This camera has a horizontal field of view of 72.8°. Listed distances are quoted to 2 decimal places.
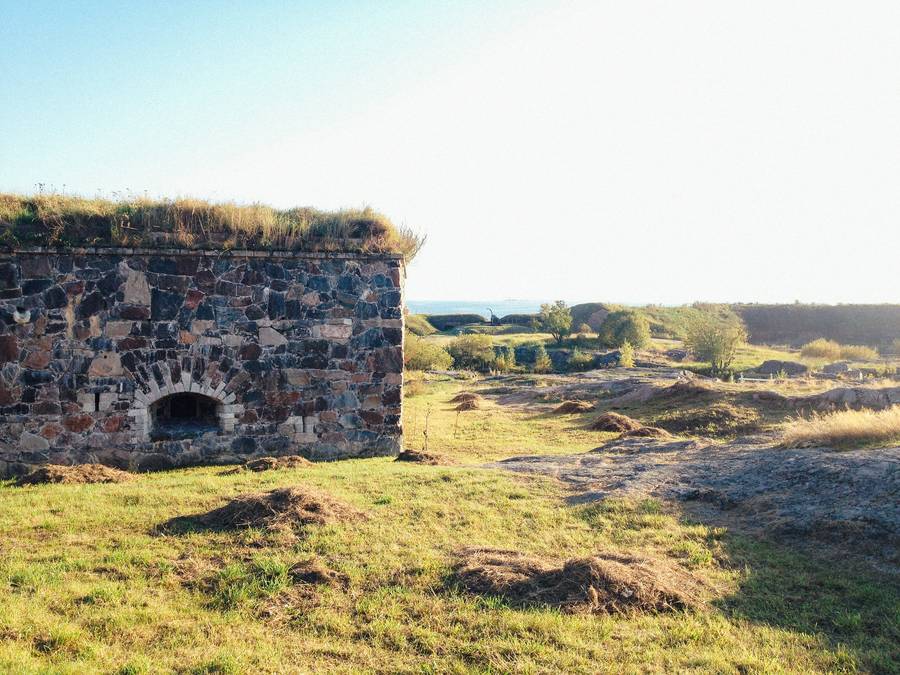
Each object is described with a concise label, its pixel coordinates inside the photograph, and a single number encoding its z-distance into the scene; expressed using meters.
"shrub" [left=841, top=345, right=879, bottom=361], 36.25
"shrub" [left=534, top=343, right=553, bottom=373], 37.77
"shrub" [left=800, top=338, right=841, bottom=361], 36.49
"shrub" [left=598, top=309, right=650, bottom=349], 43.78
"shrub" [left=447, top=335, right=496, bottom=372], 40.76
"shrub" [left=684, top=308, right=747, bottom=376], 31.41
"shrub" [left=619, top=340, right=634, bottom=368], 35.78
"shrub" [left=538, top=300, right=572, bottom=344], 47.53
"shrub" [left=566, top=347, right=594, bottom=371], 38.03
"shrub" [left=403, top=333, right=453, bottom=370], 33.44
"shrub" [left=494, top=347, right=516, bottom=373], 38.94
